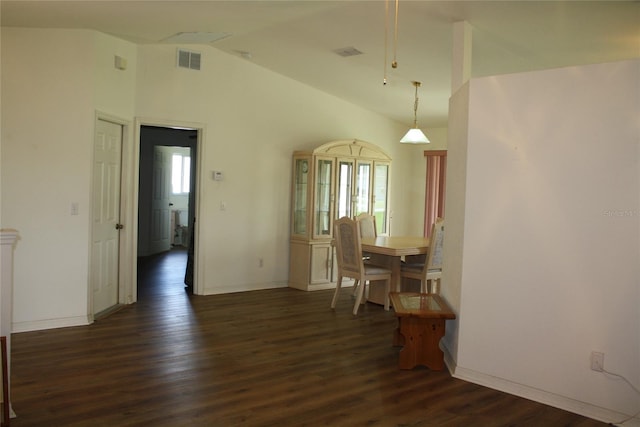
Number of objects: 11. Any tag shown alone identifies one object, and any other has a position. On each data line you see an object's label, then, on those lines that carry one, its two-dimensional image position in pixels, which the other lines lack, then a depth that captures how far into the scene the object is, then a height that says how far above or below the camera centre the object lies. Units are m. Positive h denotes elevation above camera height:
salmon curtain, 8.58 +0.17
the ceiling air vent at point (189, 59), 5.92 +1.51
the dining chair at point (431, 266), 5.70 -0.76
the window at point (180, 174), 10.74 +0.34
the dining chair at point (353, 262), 5.59 -0.73
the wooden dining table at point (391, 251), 5.52 -0.57
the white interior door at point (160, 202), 9.76 -0.25
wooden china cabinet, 6.76 -0.07
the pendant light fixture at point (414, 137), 5.81 +0.69
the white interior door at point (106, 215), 5.04 -0.28
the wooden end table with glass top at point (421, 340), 3.90 -1.06
